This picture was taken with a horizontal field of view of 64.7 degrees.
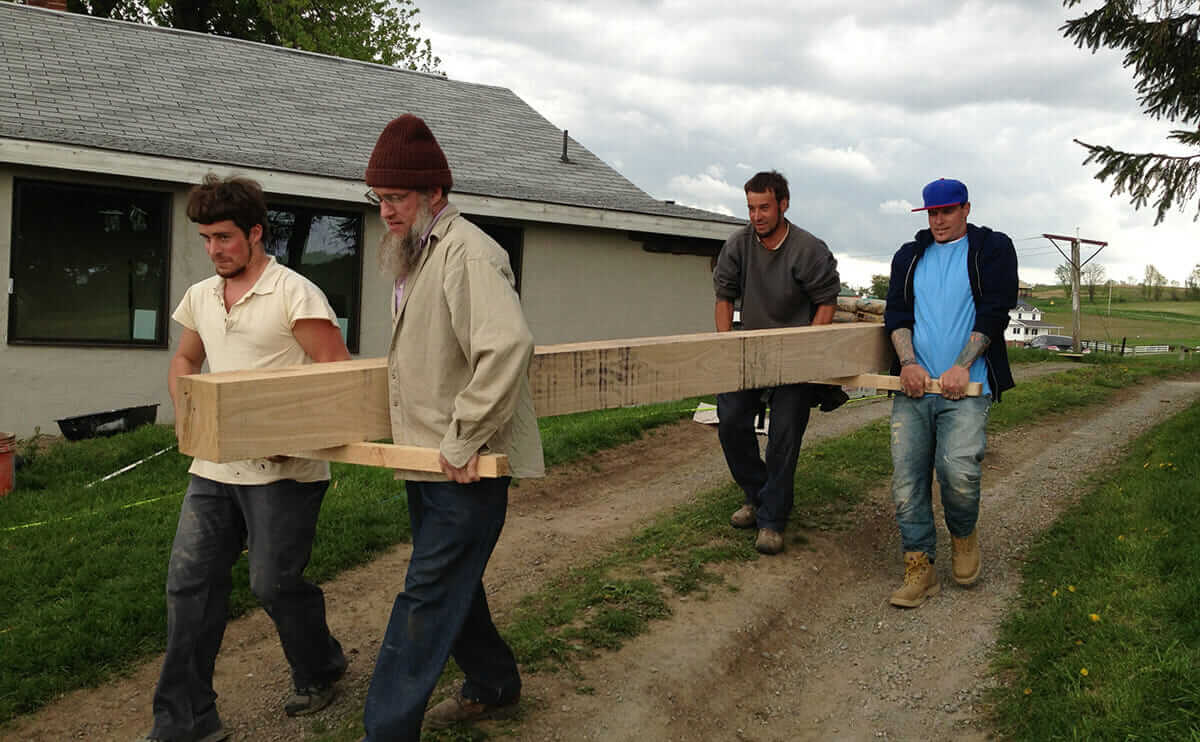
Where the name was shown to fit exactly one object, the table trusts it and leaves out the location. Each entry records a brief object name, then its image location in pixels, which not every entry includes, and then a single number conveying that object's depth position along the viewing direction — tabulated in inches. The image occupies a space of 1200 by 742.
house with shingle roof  401.1
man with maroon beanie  115.3
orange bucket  289.6
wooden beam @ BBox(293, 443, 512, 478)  114.3
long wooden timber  110.0
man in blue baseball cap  186.1
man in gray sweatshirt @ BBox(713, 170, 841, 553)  212.8
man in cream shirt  135.3
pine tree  533.3
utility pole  1200.8
